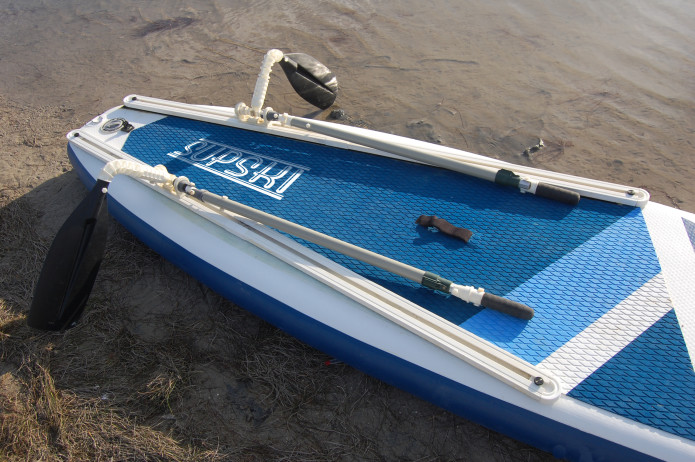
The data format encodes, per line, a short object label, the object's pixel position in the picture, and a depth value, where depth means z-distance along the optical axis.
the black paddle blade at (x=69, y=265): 2.79
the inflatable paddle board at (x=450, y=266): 2.13
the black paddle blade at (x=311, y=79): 4.28
